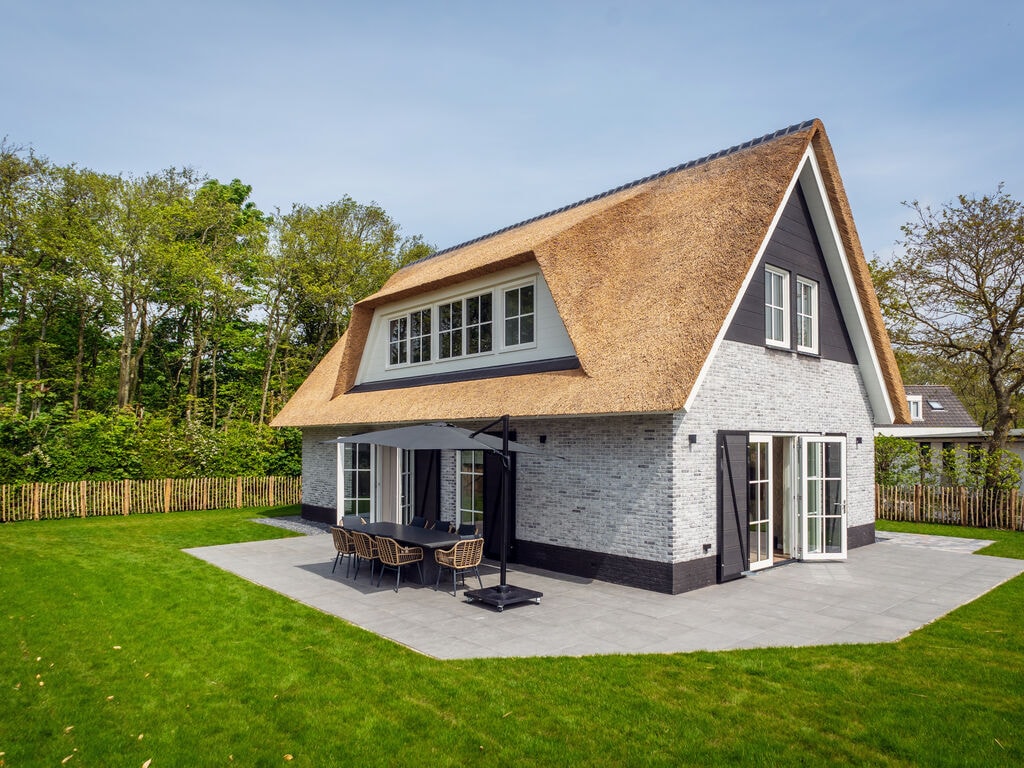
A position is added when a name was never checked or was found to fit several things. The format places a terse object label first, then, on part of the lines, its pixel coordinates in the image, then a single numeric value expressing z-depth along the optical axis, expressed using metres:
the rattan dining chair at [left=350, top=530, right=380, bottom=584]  10.28
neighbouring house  26.28
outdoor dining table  10.02
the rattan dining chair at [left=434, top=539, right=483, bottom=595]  9.57
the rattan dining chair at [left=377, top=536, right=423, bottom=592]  9.88
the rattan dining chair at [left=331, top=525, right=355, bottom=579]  10.83
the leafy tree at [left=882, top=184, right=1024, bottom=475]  20.64
